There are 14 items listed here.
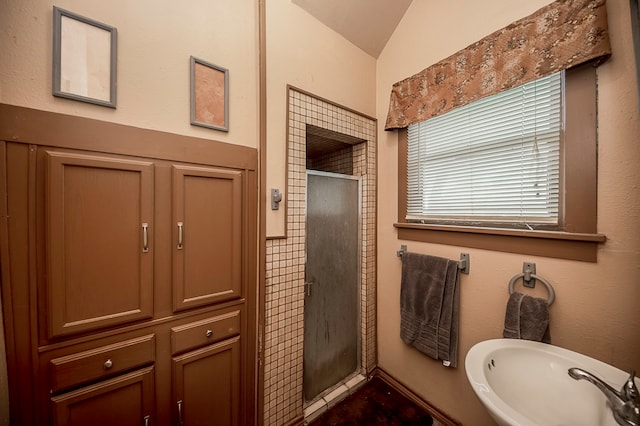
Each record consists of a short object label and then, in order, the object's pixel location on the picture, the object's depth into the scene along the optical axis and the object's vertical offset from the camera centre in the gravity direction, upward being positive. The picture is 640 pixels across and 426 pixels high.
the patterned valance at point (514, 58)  0.97 +0.79
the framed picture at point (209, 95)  1.13 +0.59
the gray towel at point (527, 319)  1.08 -0.52
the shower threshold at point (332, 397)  1.57 -1.36
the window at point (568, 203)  1.01 +0.05
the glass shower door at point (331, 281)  1.65 -0.53
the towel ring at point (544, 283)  1.09 -0.36
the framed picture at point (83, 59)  0.85 +0.59
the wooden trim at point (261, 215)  1.32 -0.02
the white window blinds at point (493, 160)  1.13 +0.31
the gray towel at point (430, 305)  1.44 -0.62
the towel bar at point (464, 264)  1.41 -0.32
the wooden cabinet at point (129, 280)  0.81 -0.29
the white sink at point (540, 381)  0.81 -0.66
